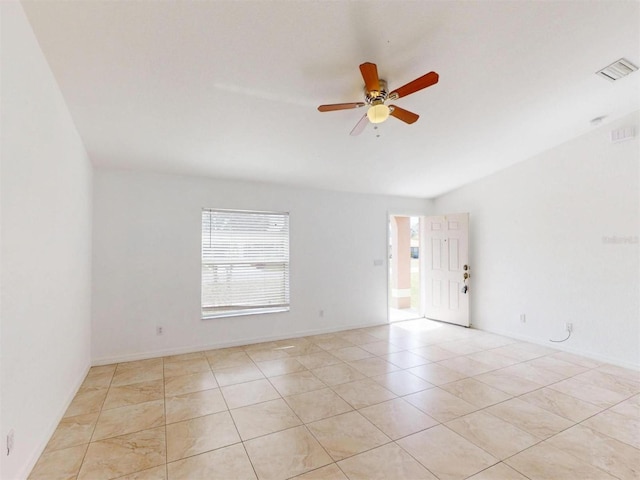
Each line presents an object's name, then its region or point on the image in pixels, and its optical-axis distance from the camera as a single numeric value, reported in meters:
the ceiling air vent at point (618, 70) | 2.77
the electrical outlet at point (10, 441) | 1.69
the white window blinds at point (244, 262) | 4.46
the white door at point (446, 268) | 5.54
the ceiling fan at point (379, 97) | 2.06
